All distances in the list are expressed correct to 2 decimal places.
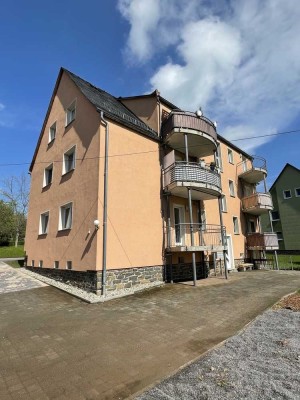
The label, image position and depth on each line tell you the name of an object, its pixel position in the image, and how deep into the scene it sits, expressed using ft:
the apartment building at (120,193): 35.65
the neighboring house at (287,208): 94.68
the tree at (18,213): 124.14
